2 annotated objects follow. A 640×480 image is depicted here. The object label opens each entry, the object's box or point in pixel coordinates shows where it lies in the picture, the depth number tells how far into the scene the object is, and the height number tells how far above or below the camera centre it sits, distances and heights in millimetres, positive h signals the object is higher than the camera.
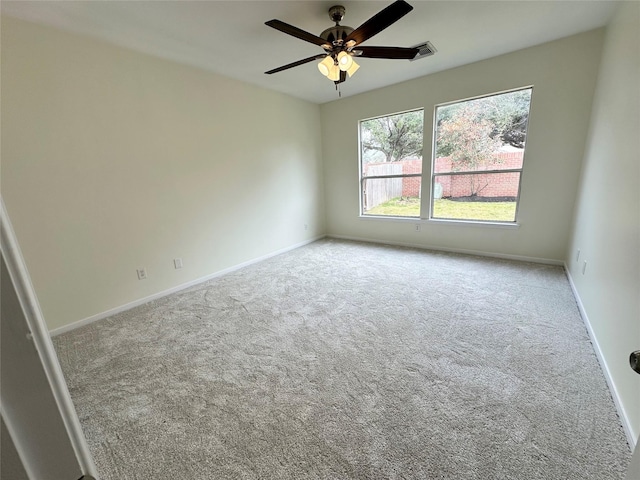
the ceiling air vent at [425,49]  2818 +1134
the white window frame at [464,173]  3405 -214
